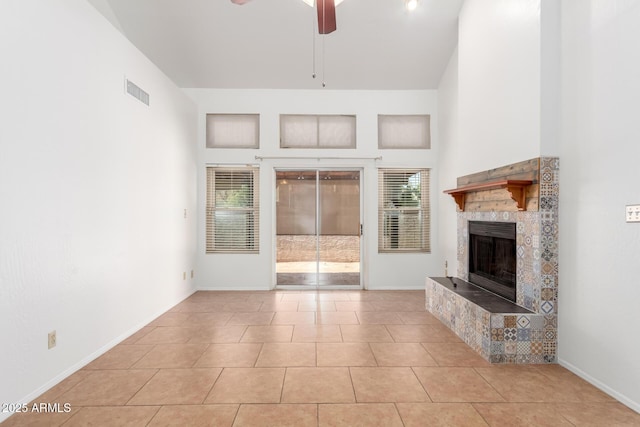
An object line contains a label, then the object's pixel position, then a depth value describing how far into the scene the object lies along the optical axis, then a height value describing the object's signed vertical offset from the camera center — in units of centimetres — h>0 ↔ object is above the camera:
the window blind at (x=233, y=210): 569 +10
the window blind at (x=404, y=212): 576 +7
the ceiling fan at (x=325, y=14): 297 +183
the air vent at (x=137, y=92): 359 +135
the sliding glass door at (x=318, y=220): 578 -6
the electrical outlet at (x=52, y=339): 249 -90
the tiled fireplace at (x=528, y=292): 284 -64
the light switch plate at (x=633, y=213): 217 +2
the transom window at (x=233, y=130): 570 +142
